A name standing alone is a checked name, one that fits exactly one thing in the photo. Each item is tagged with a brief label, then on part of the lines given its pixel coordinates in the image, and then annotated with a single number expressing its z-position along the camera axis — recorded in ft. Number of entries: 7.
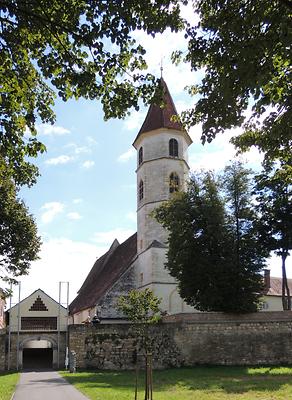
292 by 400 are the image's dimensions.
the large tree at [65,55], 25.09
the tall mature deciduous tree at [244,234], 100.13
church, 129.08
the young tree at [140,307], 58.08
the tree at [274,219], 111.04
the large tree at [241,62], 23.77
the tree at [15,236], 90.99
